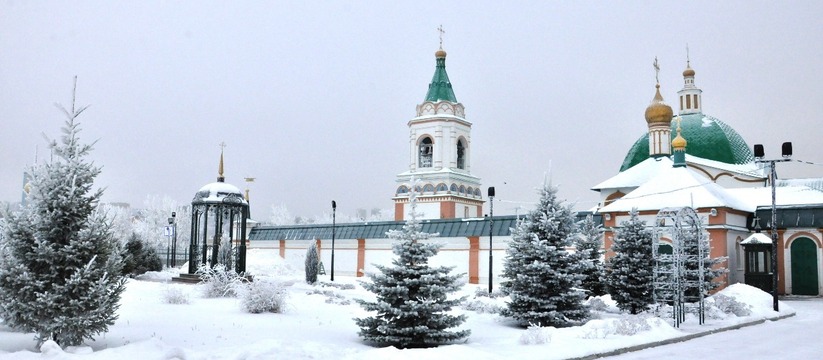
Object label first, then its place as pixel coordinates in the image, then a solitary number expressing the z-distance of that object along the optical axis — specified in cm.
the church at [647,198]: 2894
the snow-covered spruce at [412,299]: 1203
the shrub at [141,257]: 3222
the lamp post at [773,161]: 2169
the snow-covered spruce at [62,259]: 1009
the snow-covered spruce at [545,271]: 1573
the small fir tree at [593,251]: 2103
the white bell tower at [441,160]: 5019
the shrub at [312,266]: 2827
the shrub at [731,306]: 1969
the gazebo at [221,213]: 2634
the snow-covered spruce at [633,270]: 1950
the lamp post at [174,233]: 4122
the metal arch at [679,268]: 1694
